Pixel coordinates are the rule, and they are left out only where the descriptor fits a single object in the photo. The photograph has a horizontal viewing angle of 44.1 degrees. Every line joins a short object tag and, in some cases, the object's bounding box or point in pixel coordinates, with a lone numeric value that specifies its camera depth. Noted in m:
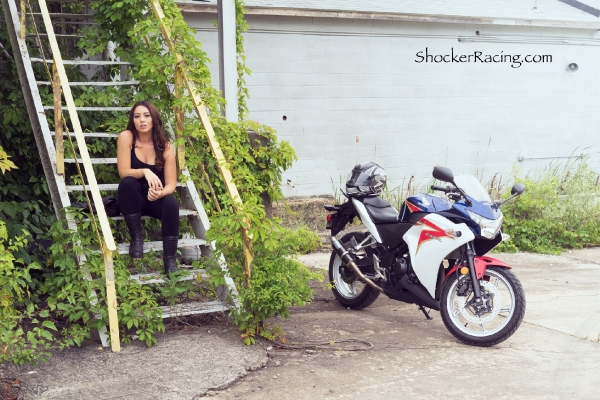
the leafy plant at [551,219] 9.02
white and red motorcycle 5.14
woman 5.38
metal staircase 4.88
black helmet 6.03
